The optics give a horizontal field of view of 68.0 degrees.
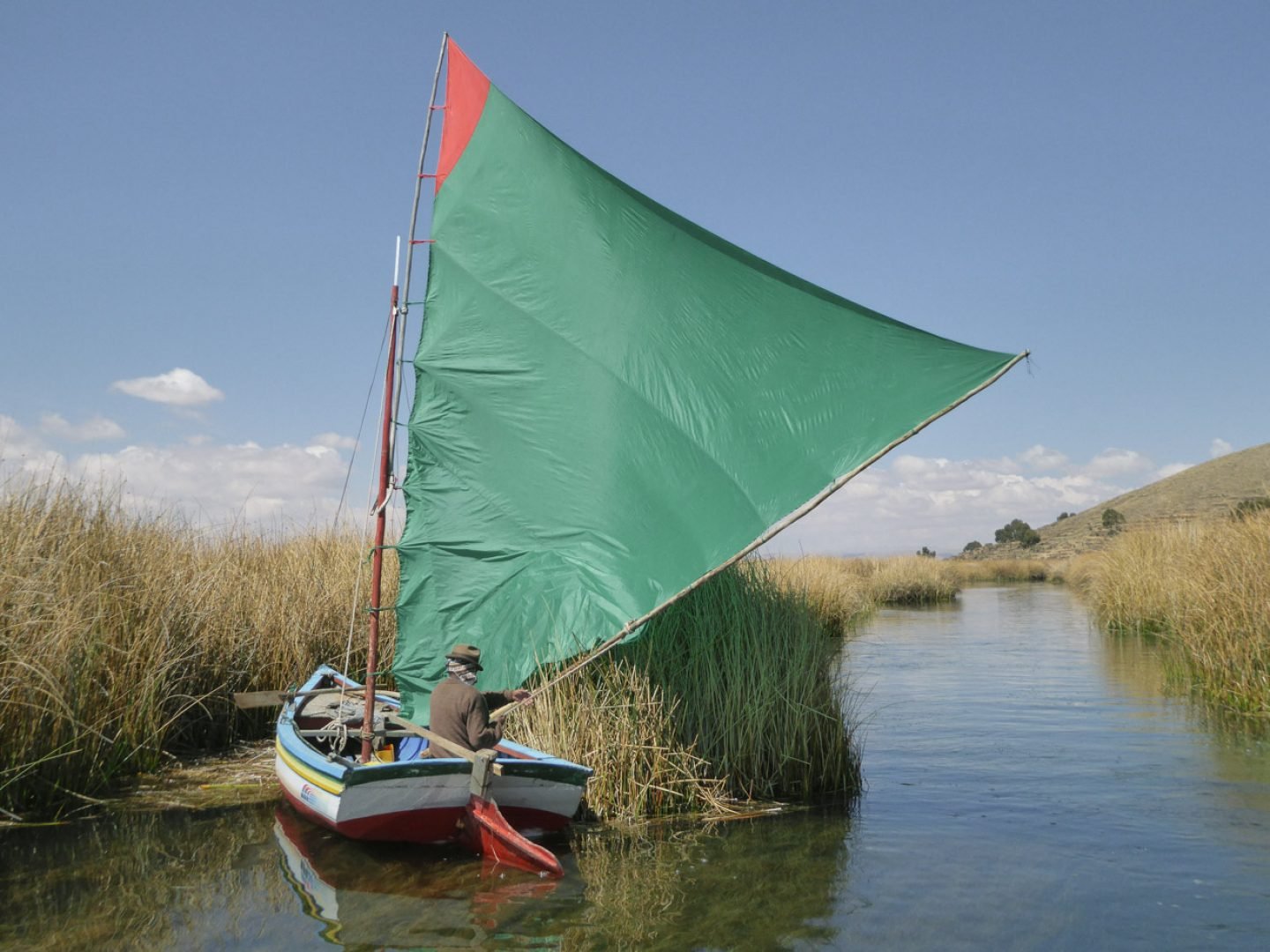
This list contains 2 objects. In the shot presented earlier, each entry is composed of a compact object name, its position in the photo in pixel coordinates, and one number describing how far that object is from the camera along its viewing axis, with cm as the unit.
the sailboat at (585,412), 781
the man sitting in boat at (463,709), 743
